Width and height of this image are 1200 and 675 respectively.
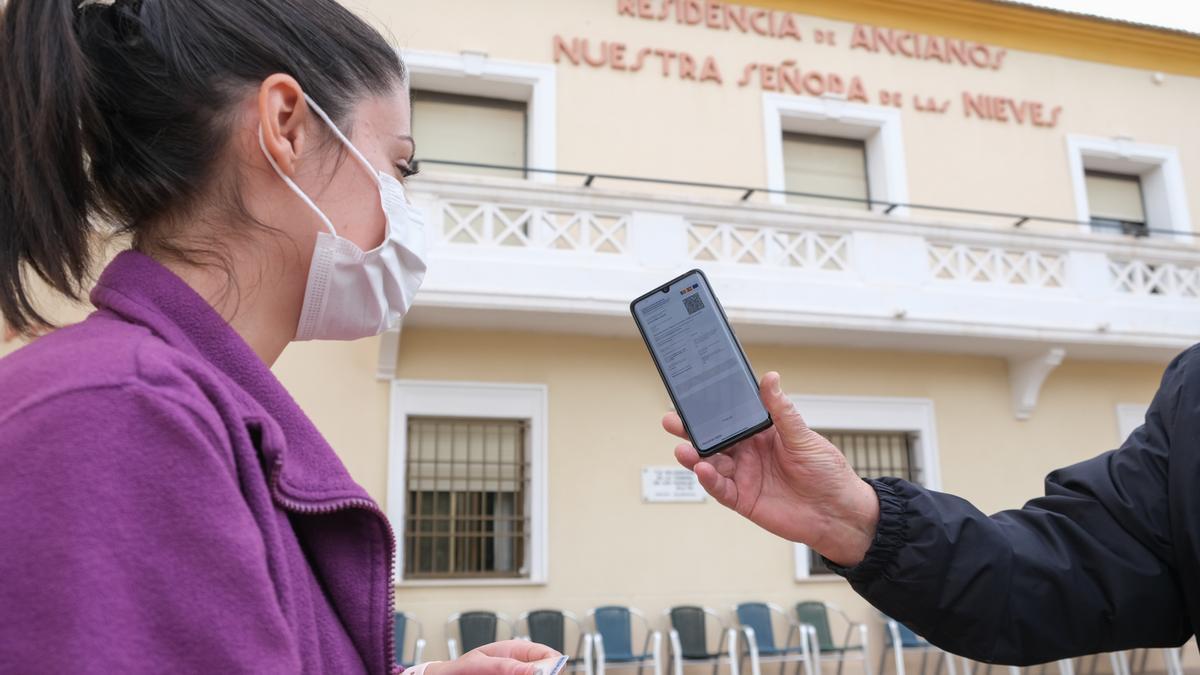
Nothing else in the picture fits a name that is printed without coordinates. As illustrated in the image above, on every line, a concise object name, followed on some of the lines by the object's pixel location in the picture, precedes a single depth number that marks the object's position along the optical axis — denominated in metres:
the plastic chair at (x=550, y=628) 9.36
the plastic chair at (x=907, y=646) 10.16
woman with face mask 0.85
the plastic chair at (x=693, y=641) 9.29
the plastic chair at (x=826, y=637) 9.73
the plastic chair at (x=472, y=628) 9.16
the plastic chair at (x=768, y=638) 9.45
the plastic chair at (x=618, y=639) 9.19
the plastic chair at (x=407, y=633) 8.95
